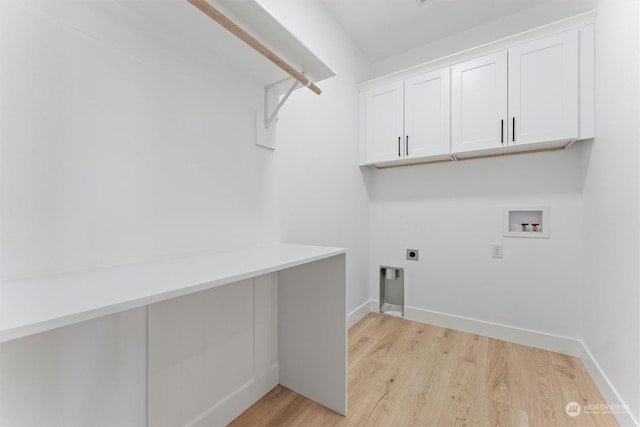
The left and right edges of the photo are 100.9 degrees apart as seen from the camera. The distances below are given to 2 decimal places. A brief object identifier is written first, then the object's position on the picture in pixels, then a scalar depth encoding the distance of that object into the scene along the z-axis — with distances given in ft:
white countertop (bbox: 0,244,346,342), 1.42
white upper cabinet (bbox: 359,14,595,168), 5.20
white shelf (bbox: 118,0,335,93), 2.65
